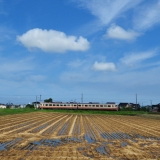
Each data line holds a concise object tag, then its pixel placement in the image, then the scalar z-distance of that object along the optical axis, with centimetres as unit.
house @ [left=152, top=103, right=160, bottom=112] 11996
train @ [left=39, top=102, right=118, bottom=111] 8497
